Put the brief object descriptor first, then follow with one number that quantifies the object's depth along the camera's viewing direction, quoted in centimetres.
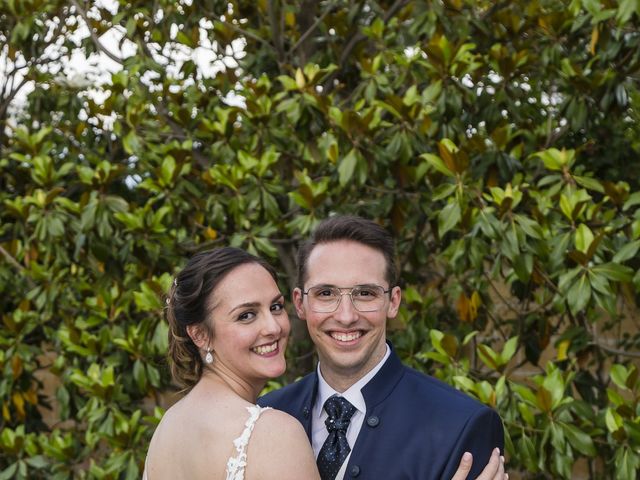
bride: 248
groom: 277
